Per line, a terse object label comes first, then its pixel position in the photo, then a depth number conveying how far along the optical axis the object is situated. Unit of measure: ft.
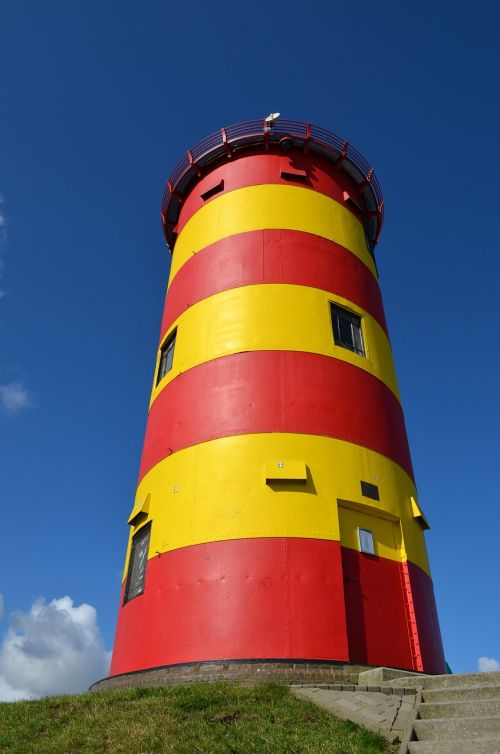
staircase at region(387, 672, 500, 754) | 19.90
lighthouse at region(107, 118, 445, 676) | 36.78
